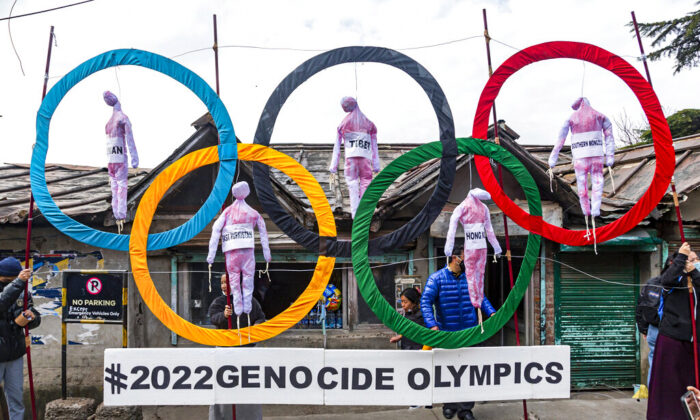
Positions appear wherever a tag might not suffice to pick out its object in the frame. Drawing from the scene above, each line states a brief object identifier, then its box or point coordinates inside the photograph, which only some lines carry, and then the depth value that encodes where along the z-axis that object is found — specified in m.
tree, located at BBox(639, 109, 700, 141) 16.70
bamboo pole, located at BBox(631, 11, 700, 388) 4.82
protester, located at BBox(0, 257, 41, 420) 5.12
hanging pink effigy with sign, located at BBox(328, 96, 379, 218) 4.85
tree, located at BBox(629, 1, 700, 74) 17.36
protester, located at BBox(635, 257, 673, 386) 5.56
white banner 4.97
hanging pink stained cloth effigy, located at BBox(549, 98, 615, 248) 4.83
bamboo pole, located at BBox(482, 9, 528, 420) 5.33
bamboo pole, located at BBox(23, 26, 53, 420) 5.08
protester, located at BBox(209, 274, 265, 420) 5.48
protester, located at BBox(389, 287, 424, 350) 6.01
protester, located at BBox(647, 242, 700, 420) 5.12
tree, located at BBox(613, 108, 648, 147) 24.95
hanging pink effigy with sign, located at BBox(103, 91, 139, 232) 4.81
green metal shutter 7.63
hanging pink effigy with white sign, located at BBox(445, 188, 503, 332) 4.89
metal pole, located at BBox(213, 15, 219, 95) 5.11
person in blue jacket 5.60
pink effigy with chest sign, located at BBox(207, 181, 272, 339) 4.84
